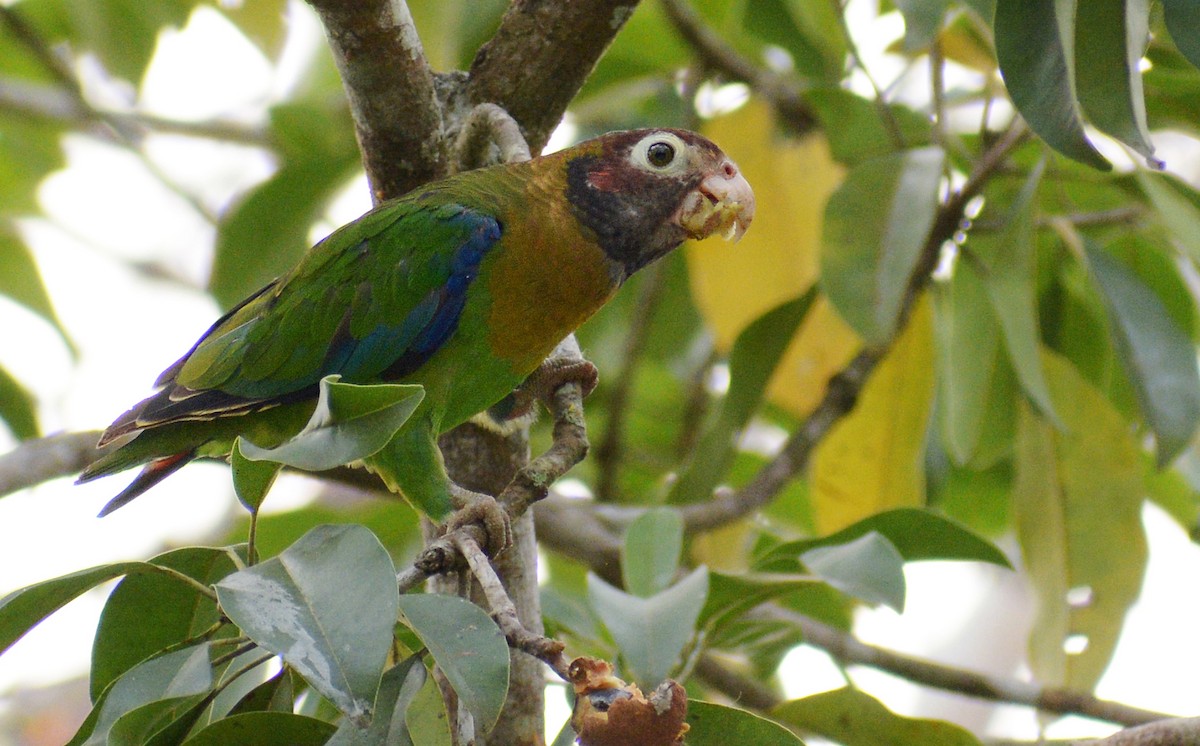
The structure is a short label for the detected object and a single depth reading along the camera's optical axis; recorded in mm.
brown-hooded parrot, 5738
